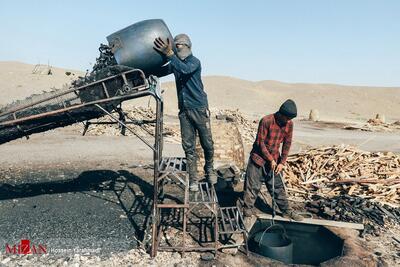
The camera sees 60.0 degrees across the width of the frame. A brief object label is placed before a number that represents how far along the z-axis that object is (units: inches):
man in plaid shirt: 259.6
